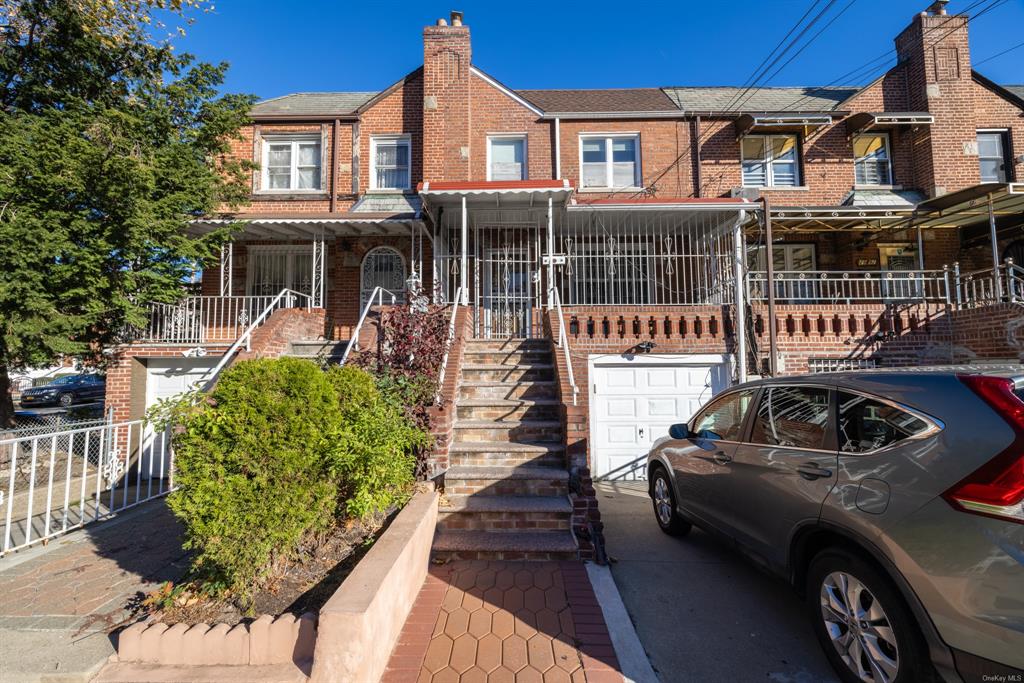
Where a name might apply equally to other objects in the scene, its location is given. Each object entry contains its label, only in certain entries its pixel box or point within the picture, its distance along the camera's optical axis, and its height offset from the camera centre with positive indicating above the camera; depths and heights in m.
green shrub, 2.76 -0.67
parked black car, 19.09 -1.00
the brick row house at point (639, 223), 7.61 +2.91
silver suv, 1.83 -0.80
